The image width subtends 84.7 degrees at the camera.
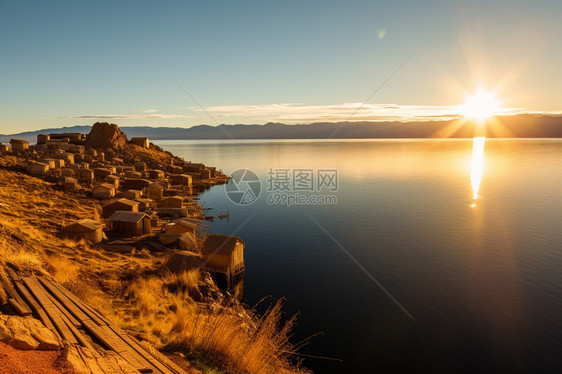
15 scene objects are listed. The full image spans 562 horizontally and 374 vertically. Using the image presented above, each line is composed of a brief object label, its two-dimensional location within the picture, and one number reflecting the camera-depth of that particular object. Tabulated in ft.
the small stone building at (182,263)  80.53
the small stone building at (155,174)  255.29
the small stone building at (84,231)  91.66
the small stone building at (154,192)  191.31
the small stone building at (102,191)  162.71
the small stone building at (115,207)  133.59
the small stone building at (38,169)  167.43
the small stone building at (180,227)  114.11
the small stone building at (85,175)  186.60
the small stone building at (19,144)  208.41
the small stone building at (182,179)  264.83
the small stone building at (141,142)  371.10
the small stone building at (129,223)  114.01
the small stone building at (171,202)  166.30
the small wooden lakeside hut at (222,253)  90.22
